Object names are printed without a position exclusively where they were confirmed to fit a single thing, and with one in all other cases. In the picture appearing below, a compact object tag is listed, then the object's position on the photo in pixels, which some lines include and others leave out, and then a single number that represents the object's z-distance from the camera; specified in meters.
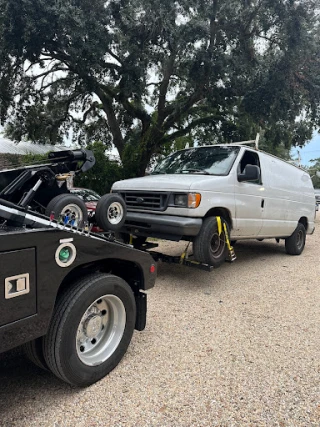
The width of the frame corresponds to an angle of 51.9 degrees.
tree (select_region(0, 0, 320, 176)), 10.75
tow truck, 2.08
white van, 4.75
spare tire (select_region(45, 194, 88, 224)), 4.16
